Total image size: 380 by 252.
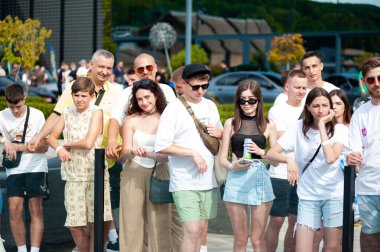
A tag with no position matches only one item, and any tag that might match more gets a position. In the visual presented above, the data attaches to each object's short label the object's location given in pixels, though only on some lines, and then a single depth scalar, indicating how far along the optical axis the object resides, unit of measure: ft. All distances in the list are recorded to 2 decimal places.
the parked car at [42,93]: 148.39
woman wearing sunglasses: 32.38
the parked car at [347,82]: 135.99
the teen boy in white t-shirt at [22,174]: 37.80
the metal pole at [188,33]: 109.86
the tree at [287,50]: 168.89
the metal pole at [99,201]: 34.12
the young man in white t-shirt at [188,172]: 32.76
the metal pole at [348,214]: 30.24
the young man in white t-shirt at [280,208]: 32.12
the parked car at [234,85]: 141.08
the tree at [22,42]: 136.19
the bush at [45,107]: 82.45
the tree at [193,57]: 191.21
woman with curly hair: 34.06
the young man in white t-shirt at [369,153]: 31.01
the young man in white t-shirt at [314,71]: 41.27
